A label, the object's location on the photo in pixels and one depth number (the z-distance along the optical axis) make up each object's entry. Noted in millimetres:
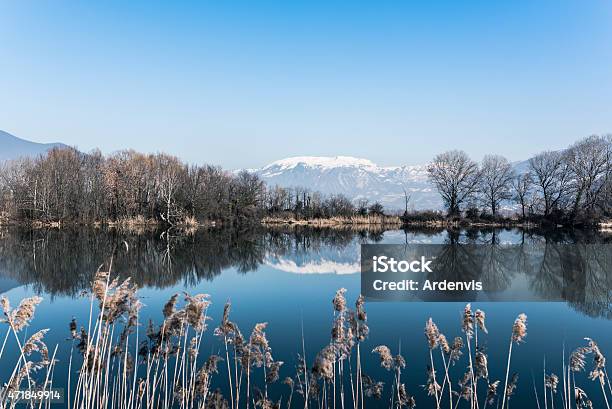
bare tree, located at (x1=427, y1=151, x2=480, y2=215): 56031
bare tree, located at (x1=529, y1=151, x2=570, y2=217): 49719
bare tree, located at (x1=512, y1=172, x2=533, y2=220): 53156
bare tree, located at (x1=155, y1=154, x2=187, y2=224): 52562
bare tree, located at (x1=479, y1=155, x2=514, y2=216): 55000
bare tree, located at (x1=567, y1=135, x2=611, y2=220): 46656
